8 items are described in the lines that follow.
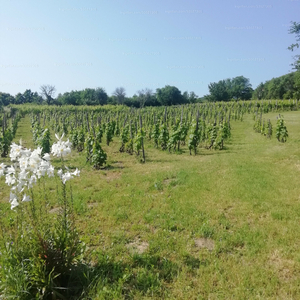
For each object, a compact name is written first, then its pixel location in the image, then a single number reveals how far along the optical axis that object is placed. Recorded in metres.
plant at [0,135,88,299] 2.69
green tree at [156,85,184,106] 67.94
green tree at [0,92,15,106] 66.06
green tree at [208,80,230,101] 62.78
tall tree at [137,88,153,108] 62.06
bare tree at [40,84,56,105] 65.72
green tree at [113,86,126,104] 63.12
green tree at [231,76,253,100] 71.44
